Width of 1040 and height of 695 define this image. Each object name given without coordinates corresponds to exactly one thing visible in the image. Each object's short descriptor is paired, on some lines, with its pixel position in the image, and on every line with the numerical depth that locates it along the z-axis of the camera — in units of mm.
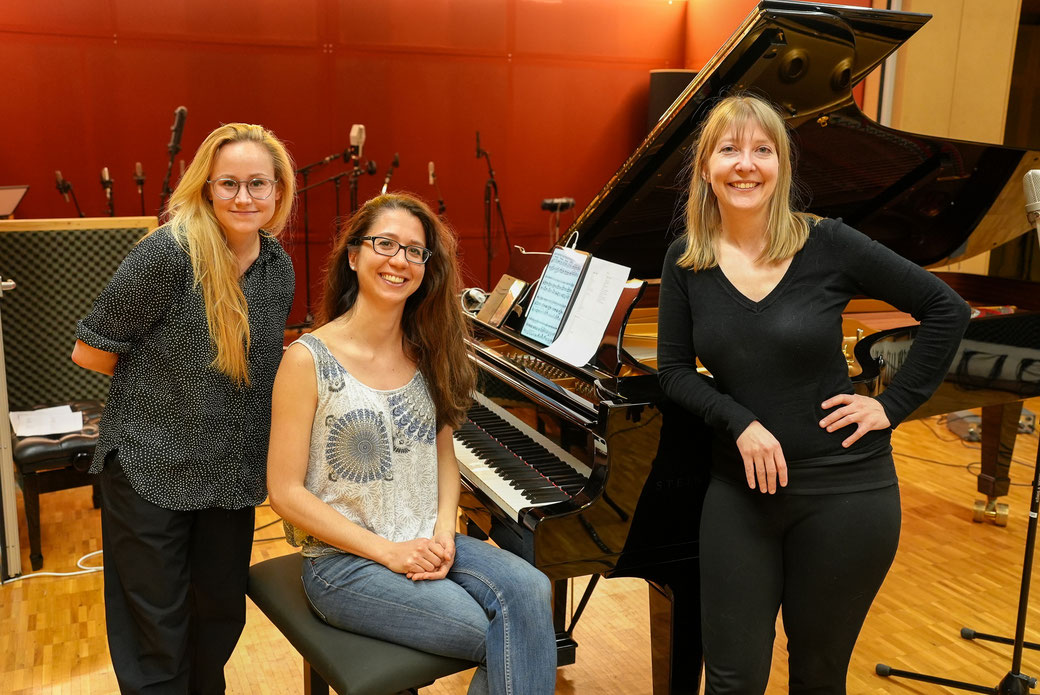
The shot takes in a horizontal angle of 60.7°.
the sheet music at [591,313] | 2273
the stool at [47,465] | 3516
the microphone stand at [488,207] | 7262
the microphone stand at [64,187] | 5777
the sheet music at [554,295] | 2418
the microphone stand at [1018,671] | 2451
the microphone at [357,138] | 5910
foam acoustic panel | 4211
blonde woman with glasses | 1911
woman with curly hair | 1804
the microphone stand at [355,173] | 5902
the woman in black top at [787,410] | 1788
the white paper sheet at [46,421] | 3658
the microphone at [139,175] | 6051
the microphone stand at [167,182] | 5251
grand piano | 2049
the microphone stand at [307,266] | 6630
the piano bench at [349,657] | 1729
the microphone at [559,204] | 6801
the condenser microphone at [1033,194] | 2150
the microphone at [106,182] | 6020
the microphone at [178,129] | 5199
